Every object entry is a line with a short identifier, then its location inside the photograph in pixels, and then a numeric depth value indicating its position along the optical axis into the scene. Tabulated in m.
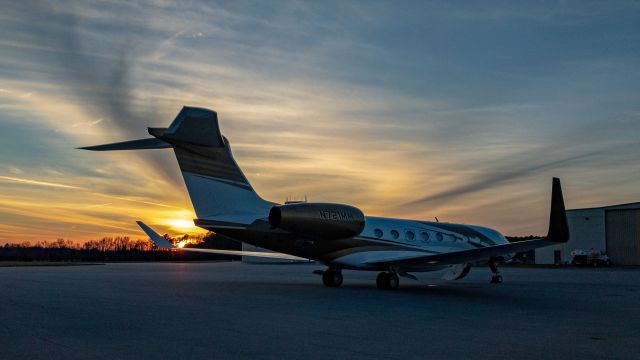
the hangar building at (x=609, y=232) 58.19
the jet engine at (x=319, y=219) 19.39
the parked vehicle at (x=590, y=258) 58.12
